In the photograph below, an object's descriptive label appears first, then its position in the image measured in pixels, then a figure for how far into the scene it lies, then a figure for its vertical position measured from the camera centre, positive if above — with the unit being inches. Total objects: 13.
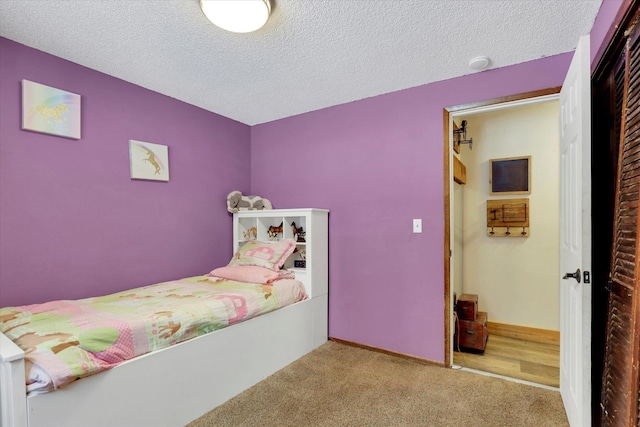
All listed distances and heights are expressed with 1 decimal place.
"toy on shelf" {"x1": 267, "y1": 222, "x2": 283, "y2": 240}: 124.1 -7.8
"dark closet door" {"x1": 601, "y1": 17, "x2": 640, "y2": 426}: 43.8 -9.2
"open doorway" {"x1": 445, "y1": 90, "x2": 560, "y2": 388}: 113.2 -12.9
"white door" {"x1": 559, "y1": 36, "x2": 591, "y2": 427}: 56.9 -4.6
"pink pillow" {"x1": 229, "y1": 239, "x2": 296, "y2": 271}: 108.0 -14.8
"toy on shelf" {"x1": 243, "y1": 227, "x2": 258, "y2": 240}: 131.1 -8.8
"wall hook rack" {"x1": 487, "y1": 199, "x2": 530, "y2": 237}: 122.6 -2.5
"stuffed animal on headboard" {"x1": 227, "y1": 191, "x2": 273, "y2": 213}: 126.8 +3.8
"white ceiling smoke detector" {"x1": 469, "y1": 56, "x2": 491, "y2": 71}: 83.4 +40.5
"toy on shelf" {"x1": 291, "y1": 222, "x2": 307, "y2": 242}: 117.7 -8.0
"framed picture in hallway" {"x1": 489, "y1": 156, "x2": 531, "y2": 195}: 122.6 +14.4
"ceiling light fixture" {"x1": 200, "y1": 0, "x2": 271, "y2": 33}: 60.0 +39.4
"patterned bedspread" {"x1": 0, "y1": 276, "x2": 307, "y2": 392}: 51.2 -22.8
